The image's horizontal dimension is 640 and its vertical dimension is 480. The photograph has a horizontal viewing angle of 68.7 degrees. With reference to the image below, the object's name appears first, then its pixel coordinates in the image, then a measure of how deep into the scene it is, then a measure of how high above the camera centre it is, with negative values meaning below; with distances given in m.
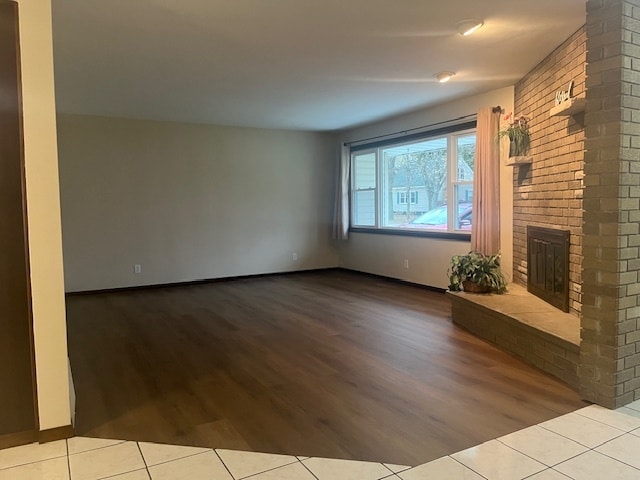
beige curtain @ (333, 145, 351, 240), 7.85 +0.27
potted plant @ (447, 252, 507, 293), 4.53 -0.66
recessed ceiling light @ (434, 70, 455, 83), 4.41 +1.27
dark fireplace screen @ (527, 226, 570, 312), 3.72 -0.50
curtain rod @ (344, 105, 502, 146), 5.13 +1.09
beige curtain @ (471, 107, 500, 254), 5.12 +0.27
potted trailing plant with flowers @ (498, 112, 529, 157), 4.51 +0.69
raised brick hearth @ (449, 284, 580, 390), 3.08 -0.91
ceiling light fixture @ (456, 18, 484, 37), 3.13 +1.24
